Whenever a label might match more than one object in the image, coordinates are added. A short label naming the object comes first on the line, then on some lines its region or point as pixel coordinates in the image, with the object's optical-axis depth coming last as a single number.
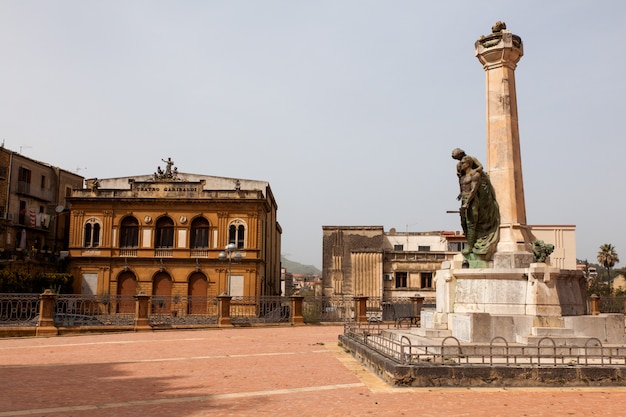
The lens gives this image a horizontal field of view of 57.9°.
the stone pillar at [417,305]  26.48
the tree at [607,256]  64.12
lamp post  29.45
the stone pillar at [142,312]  23.39
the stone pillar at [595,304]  28.31
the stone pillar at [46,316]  20.83
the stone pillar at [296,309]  26.73
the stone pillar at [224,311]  25.03
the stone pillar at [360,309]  26.27
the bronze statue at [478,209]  13.21
